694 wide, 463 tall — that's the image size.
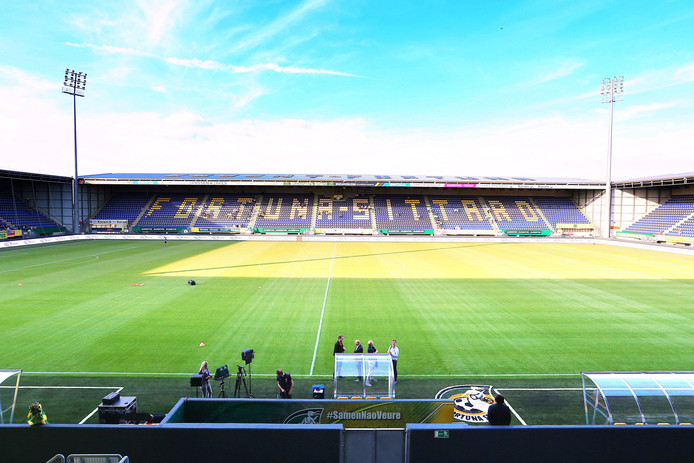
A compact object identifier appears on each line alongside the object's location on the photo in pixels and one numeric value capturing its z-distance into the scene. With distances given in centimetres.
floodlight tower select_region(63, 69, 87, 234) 4784
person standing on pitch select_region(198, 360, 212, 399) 929
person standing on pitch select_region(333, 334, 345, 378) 1111
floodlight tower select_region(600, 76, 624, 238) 4903
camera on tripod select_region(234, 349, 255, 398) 970
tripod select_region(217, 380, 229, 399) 926
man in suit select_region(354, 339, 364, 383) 1054
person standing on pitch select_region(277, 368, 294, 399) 887
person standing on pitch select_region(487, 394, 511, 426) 607
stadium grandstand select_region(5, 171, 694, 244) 5075
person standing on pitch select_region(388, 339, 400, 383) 1046
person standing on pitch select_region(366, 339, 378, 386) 819
